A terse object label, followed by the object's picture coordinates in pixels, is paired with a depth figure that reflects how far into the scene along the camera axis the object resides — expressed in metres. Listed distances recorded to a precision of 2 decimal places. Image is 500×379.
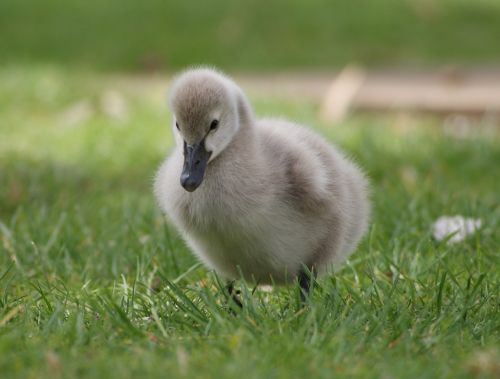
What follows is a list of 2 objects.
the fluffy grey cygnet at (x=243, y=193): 7.28
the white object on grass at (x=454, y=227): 9.56
